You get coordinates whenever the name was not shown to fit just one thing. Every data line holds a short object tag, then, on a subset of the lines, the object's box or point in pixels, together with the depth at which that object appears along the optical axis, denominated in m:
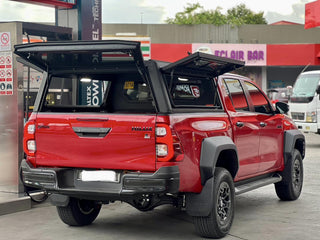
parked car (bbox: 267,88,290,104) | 31.21
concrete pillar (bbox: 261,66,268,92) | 43.69
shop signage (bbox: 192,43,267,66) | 41.81
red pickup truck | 6.14
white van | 19.59
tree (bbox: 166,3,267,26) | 67.06
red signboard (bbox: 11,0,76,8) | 9.64
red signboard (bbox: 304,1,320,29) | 29.91
